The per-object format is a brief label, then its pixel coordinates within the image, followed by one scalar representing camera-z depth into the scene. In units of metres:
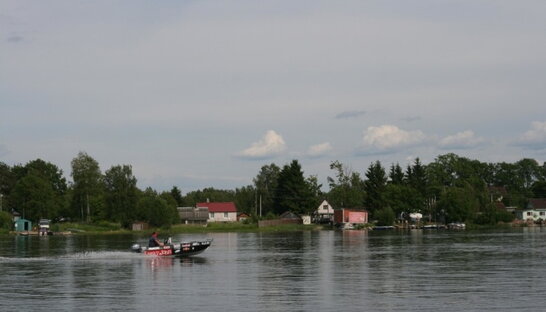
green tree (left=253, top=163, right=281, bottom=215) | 184.25
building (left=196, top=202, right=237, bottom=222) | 170.25
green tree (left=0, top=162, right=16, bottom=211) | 172.88
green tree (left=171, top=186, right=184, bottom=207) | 182.12
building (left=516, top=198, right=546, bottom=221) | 173.12
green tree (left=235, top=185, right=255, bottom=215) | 192.89
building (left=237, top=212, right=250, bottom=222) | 175.32
